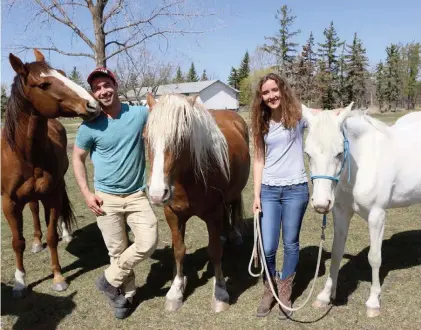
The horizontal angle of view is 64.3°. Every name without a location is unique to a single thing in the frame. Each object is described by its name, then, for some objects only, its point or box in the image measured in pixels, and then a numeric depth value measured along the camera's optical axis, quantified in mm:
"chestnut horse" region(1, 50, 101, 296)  2779
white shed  54138
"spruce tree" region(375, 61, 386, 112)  43406
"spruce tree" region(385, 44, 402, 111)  42406
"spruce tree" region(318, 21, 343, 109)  38591
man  2691
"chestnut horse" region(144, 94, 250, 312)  2293
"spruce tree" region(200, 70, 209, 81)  81188
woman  2553
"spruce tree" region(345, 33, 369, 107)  39062
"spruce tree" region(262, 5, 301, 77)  35594
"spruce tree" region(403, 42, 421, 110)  40938
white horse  2254
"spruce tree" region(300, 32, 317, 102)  26875
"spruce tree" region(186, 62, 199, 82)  74762
